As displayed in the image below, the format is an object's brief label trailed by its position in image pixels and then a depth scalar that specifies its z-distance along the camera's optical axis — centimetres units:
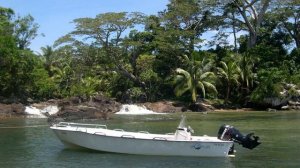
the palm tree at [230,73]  6078
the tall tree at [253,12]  6969
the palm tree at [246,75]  6131
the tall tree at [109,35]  6419
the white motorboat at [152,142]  2009
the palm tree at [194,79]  5844
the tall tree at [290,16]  6956
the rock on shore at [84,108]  4194
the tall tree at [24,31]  6525
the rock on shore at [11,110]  4831
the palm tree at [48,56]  7994
